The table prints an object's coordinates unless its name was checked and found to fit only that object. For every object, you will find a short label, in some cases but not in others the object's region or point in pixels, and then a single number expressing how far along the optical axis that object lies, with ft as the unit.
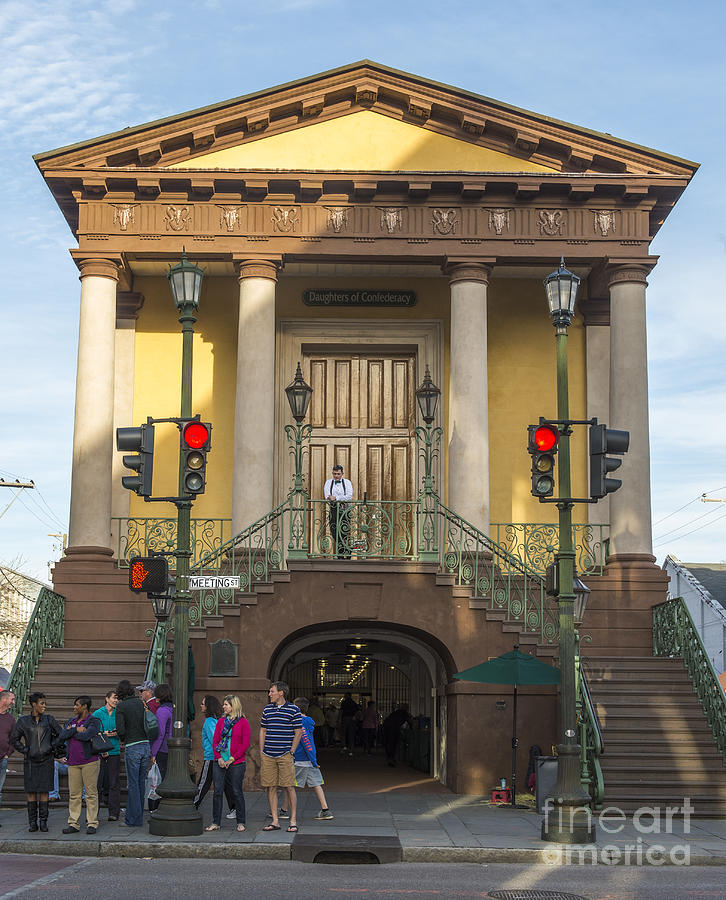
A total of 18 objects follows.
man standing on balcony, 64.95
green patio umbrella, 55.93
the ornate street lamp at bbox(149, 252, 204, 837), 44.16
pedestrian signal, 46.85
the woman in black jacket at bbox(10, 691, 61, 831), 44.78
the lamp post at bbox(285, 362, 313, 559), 62.69
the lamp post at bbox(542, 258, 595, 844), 43.96
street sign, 47.57
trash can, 51.52
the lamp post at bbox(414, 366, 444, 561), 64.49
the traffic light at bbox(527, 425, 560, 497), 46.62
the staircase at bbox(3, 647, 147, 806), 57.88
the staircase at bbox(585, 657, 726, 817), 54.44
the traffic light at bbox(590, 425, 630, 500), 46.11
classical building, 63.31
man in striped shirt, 46.80
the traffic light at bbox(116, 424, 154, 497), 46.06
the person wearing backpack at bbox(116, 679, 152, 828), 47.01
